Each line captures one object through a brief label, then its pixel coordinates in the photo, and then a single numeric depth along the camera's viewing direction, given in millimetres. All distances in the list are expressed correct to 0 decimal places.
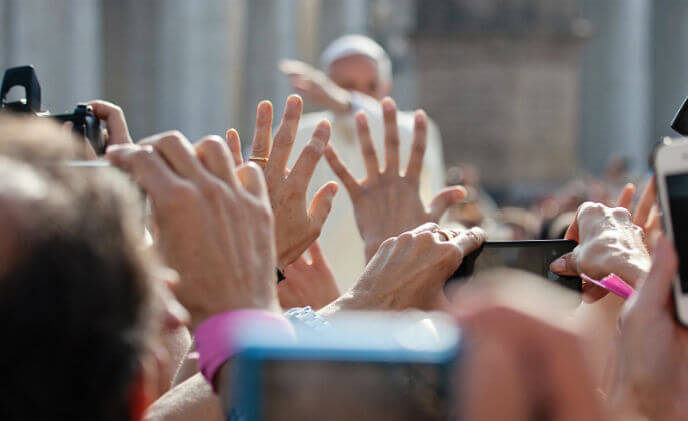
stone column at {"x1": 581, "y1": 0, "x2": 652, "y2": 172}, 32562
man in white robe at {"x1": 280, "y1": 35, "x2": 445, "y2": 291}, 4734
